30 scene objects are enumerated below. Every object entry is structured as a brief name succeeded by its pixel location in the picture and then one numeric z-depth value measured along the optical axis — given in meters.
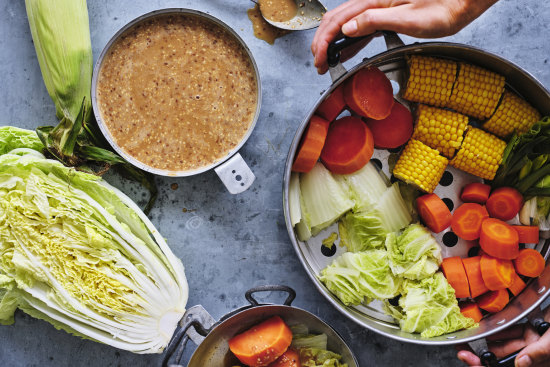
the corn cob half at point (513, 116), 0.86
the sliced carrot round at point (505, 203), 0.87
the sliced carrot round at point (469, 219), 0.88
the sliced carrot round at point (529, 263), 0.87
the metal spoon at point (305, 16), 0.90
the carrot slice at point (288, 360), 0.86
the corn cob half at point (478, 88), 0.85
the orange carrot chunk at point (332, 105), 0.86
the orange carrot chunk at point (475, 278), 0.87
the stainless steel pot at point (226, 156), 0.86
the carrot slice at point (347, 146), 0.86
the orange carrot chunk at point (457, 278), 0.87
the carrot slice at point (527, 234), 0.87
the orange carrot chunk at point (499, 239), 0.86
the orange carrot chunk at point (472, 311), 0.87
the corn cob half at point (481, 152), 0.86
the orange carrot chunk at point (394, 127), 0.87
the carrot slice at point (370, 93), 0.85
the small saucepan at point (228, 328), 0.85
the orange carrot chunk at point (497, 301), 0.87
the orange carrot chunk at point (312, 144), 0.85
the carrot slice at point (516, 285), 0.87
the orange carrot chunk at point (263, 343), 0.85
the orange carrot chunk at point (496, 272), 0.86
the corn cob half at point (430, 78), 0.85
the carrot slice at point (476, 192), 0.88
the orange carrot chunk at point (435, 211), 0.86
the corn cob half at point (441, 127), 0.86
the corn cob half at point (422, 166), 0.85
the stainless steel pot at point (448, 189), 0.83
